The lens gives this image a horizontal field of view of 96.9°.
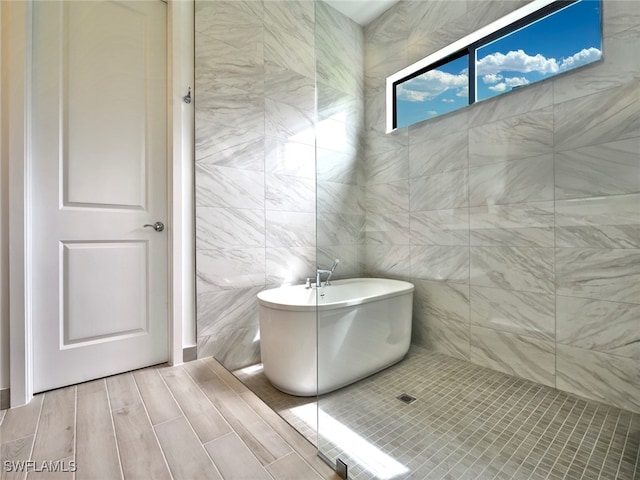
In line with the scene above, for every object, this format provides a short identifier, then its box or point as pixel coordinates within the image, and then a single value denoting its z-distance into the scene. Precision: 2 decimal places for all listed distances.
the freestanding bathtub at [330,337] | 1.55
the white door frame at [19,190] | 1.38
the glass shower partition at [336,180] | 1.54
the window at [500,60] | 1.51
